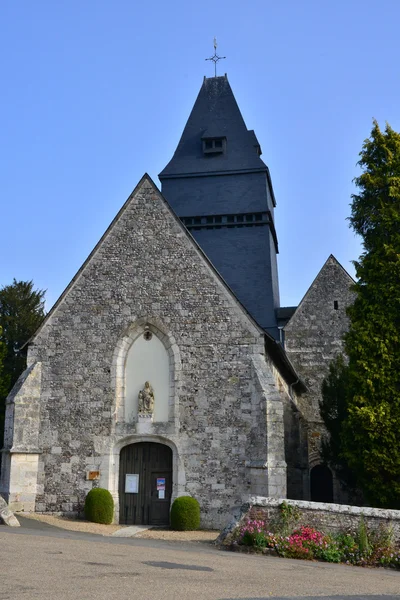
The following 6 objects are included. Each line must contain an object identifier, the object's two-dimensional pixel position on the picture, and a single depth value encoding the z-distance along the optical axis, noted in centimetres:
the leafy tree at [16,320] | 2480
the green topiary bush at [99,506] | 1391
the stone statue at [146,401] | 1473
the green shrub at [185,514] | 1351
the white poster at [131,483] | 1459
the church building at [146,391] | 1408
